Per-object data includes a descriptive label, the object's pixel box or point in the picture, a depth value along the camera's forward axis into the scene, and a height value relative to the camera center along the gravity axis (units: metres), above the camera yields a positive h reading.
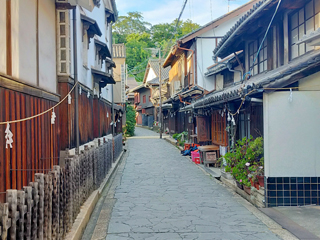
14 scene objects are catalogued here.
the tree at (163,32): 60.59 +16.95
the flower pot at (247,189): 9.43 -2.01
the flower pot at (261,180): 8.47 -1.55
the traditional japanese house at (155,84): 44.99 +5.73
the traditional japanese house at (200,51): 23.95 +5.37
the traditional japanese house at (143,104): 59.75 +3.45
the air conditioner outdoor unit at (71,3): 8.75 +3.34
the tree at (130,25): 76.25 +22.97
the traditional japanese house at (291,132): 8.00 -0.29
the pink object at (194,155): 18.17 -1.87
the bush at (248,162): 8.92 -1.16
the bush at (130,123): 43.80 -0.09
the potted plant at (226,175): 12.28 -2.08
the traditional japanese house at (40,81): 5.68 +1.03
